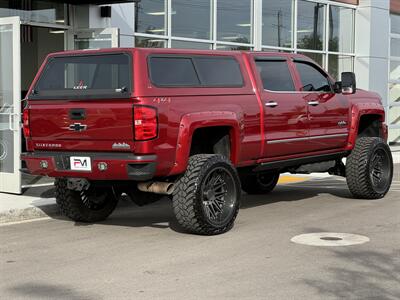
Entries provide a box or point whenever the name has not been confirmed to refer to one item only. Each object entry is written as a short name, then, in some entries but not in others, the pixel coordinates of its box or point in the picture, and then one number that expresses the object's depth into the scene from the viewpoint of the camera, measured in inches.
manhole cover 294.8
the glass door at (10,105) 427.8
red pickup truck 291.9
